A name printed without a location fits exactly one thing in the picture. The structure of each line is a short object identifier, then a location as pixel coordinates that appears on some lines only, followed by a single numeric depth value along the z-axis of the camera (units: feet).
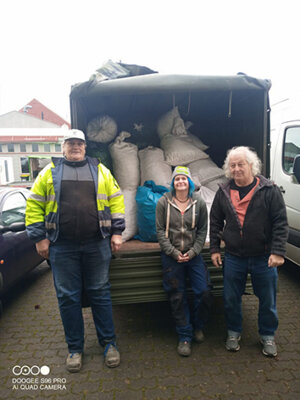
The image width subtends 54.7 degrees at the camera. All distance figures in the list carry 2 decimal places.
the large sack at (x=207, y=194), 11.11
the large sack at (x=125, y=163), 11.43
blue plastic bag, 9.70
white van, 12.65
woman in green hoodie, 8.56
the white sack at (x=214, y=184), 11.80
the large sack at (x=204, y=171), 11.96
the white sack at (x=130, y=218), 10.30
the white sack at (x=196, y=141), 13.19
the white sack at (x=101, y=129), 11.73
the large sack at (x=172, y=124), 12.95
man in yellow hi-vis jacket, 7.77
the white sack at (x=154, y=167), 11.54
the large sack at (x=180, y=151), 12.31
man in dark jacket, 7.83
